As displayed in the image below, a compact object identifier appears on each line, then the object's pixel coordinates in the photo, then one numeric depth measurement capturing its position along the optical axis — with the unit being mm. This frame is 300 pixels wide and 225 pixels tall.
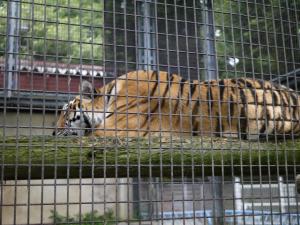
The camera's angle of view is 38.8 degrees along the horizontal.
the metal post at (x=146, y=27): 2020
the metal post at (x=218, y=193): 3726
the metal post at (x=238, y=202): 6262
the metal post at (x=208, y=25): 2086
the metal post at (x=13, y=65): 3111
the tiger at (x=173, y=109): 2926
